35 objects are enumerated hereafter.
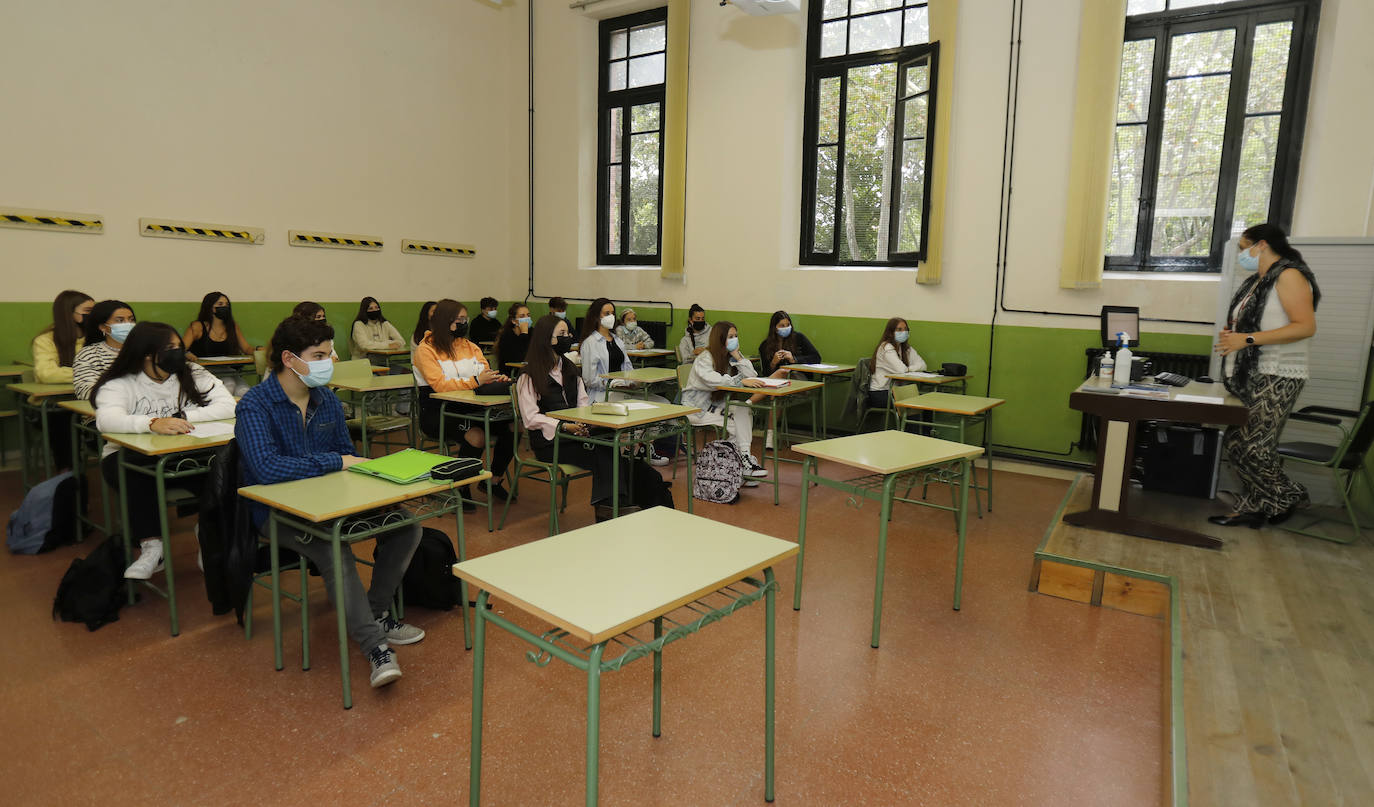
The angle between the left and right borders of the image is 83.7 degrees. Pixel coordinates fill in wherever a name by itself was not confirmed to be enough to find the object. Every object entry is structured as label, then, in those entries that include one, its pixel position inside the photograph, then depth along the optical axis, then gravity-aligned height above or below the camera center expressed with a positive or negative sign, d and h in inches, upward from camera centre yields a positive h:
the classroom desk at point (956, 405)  160.7 -23.0
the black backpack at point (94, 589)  113.7 -46.8
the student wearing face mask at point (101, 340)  140.6 -12.0
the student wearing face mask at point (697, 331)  280.1 -14.7
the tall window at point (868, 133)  244.2 +54.5
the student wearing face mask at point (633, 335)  297.6 -17.8
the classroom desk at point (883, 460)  109.7 -24.2
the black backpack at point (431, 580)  120.2 -46.0
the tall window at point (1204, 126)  200.8 +48.1
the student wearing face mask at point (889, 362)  236.5 -20.3
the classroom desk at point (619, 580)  56.8 -24.1
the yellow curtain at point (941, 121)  234.7 +54.2
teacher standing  143.7 -9.7
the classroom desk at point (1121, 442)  139.6 -26.8
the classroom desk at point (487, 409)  163.2 -27.1
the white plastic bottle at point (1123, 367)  156.3 -13.2
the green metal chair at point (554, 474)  146.9 -36.6
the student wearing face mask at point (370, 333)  278.5 -18.4
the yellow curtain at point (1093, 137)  211.6 +45.3
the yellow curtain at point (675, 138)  295.0 +58.9
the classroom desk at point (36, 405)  160.2 -28.2
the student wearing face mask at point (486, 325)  314.8 -16.4
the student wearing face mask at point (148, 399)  121.2 -19.7
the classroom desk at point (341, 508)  87.3 -25.6
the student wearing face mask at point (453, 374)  179.6 -21.4
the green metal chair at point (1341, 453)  140.3 -28.1
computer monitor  185.6 -4.6
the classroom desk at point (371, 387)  173.2 -23.8
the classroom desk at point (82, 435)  132.0 -29.1
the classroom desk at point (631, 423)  137.9 -24.5
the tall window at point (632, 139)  318.0 +63.2
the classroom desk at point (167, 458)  107.7 -27.2
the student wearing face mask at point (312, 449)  97.4 -22.2
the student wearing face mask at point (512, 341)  245.0 -17.8
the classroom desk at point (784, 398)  190.7 -31.9
